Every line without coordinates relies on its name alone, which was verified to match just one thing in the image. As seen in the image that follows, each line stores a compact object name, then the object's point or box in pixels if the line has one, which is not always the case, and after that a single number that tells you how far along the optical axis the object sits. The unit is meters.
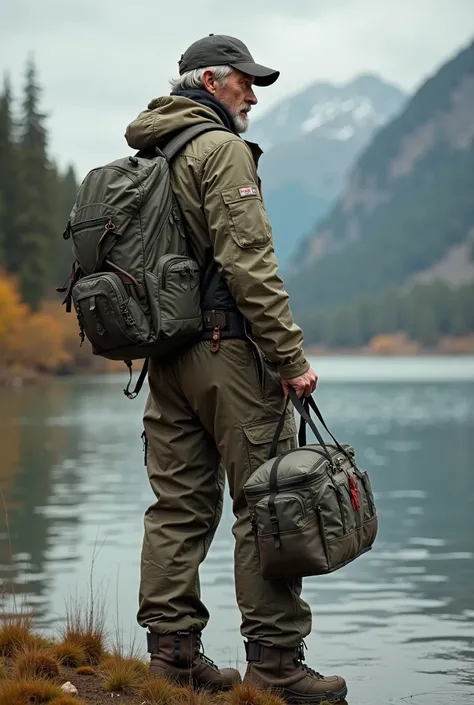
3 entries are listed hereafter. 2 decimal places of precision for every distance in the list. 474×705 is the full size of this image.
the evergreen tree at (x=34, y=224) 97.43
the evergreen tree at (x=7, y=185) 94.89
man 6.61
